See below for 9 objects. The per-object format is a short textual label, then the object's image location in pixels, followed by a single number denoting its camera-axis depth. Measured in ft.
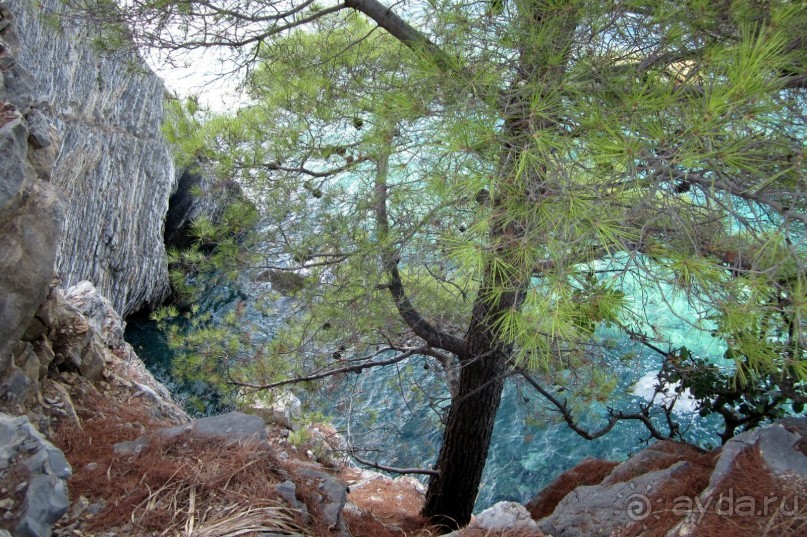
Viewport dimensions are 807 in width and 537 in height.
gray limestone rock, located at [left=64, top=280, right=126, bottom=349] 11.81
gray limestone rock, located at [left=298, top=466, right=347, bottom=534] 7.09
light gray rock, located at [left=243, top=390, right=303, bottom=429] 14.93
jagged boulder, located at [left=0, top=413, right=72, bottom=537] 5.47
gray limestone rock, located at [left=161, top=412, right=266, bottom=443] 7.63
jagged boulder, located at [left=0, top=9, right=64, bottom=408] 6.88
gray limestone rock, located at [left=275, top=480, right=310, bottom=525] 6.82
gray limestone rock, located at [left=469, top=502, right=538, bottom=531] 7.49
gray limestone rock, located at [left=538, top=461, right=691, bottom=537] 7.24
